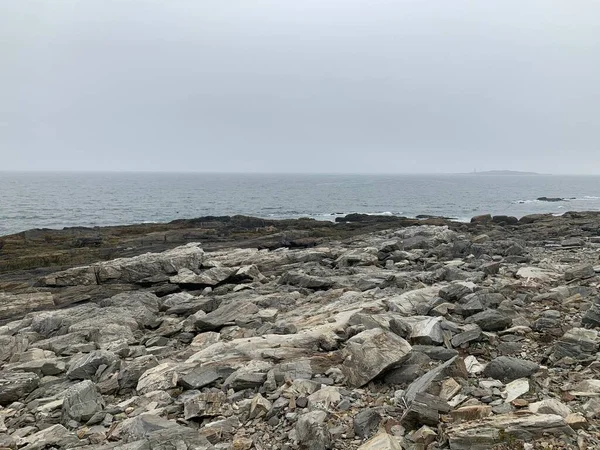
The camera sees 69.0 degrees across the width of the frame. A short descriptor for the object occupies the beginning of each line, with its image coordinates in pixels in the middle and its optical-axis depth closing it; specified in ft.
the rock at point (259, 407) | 24.00
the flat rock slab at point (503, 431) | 18.48
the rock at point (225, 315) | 45.51
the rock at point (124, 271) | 75.77
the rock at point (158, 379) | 29.81
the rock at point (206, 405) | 24.70
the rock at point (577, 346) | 27.48
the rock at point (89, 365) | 34.60
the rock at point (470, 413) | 20.35
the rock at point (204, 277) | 69.10
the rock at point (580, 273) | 48.06
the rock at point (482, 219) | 168.25
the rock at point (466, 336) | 31.24
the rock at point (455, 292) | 42.14
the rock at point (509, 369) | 25.07
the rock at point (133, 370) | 31.71
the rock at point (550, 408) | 20.07
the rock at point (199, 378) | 28.68
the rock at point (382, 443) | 18.81
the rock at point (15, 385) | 31.55
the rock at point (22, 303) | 63.52
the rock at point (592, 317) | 31.40
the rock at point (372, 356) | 26.30
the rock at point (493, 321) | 33.76
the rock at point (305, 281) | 61.41
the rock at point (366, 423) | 21.01
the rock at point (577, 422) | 19.15
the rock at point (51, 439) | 23.31
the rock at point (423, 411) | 20.51
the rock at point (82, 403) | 26.78
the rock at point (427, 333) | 31.22
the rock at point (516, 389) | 22.47
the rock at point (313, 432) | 20.24
